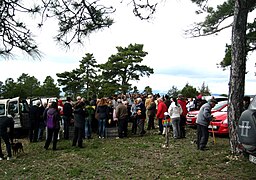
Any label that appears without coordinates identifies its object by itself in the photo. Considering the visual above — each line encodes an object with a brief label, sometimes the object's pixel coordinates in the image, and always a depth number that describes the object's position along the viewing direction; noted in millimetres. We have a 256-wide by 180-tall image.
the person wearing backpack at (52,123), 9609
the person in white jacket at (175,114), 11070
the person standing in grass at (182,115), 11430
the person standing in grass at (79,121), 9805
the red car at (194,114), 13070
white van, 12386
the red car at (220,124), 11102
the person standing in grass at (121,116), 11672
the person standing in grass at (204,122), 8664
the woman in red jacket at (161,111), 12252
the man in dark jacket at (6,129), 8526
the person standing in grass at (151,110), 13172
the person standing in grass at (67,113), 11453
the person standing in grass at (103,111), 11508
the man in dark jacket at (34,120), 11445
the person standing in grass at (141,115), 12164
